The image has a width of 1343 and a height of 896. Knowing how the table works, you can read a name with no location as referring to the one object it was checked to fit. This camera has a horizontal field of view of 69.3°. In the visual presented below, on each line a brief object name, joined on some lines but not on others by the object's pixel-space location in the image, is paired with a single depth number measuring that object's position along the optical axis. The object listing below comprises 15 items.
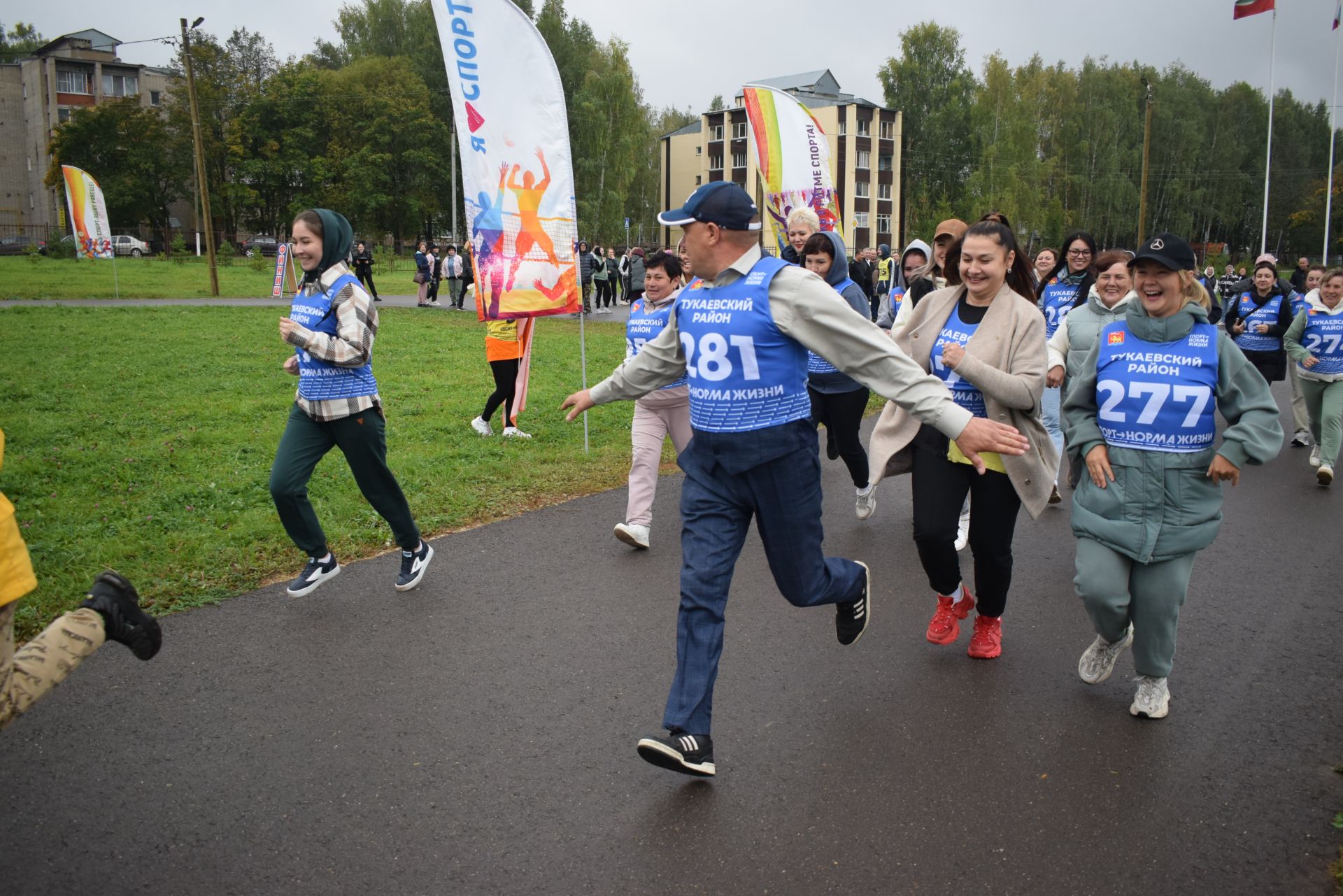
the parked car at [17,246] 51.16
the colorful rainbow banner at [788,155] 12.74
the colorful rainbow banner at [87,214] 25.92
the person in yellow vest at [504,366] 9.75
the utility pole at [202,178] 27.92
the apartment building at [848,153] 71.50
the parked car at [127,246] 57.18
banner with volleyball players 8.02
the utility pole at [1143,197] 40.53
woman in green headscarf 5.11
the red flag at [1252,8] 29.94
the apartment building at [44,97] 79.06
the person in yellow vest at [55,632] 2.89
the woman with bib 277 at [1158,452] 3.92
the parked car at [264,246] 58.00
